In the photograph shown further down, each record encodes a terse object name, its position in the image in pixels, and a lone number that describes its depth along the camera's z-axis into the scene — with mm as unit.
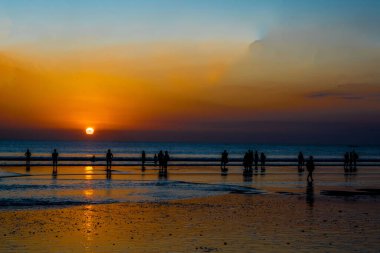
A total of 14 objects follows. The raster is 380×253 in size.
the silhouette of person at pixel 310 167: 40719
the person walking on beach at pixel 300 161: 59431
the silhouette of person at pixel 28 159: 59981
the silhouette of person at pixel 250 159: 54688
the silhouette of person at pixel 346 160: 61638
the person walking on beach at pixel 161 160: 55344
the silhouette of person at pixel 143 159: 61581
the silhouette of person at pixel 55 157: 55469
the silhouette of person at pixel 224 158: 59531
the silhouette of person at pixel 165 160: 55219
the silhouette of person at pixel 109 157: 57322
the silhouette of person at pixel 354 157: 63712
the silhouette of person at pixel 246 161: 54719
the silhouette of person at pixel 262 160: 61612
